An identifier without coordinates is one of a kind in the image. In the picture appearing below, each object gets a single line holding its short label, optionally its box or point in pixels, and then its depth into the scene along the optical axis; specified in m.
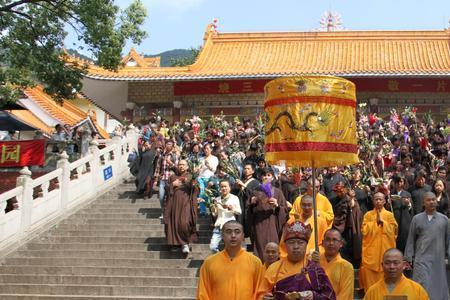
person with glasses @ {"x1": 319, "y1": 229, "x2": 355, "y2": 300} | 5.17
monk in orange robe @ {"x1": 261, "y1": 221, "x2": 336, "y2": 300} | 4.45
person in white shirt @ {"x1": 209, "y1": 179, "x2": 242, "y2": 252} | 9.23
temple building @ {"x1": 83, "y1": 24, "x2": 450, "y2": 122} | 20.47
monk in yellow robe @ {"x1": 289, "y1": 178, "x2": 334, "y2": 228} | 8.10
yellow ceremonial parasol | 5.62
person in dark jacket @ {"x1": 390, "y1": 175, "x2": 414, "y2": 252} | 9.16
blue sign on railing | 14.21
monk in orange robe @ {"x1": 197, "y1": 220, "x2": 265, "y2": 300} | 5.01
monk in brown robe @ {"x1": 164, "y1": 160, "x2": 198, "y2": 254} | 9.90
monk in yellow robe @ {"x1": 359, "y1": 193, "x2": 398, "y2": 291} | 8.21
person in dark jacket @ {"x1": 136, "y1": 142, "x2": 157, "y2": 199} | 12.71
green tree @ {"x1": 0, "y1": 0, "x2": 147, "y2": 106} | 11.30
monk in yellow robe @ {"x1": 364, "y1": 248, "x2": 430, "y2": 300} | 5.09
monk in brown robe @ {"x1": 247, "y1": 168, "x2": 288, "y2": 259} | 9.02
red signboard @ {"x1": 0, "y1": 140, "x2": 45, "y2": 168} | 14.63
